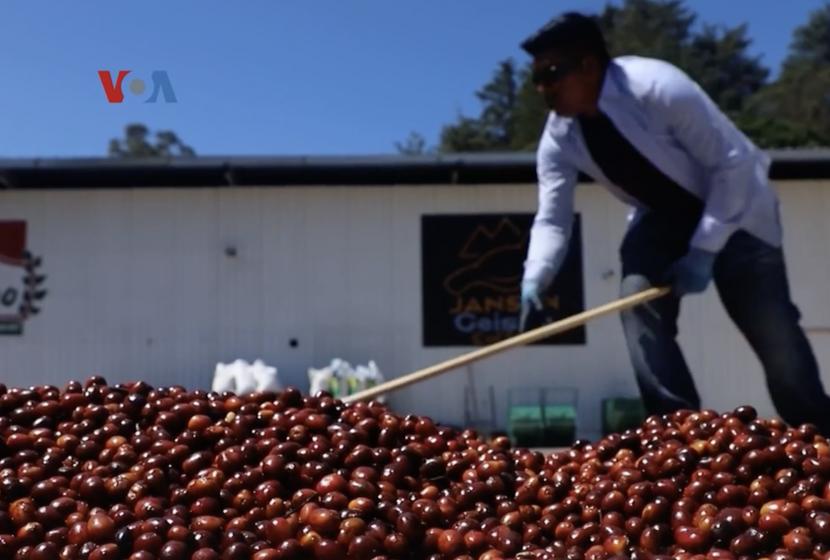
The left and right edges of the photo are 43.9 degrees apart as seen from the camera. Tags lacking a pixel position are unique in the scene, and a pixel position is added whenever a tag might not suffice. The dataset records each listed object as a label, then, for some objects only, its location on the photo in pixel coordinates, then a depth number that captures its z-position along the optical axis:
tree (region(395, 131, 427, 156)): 44.60
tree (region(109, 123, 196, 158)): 51.14
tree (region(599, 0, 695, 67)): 49.16
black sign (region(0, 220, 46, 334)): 13.26
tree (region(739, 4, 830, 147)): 33.66
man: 3.48
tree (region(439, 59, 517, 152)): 46.91
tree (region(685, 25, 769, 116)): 50.88
